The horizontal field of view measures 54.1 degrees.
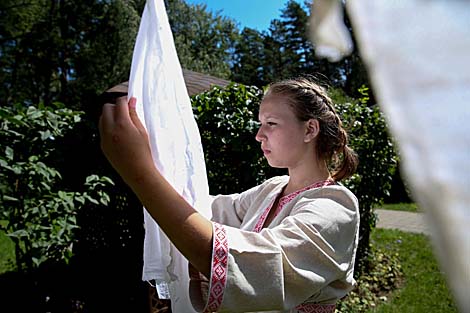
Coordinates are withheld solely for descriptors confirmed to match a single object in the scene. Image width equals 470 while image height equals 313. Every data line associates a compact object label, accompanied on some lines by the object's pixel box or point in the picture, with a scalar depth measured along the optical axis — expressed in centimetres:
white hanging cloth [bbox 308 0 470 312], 23
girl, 100
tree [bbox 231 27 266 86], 3328
